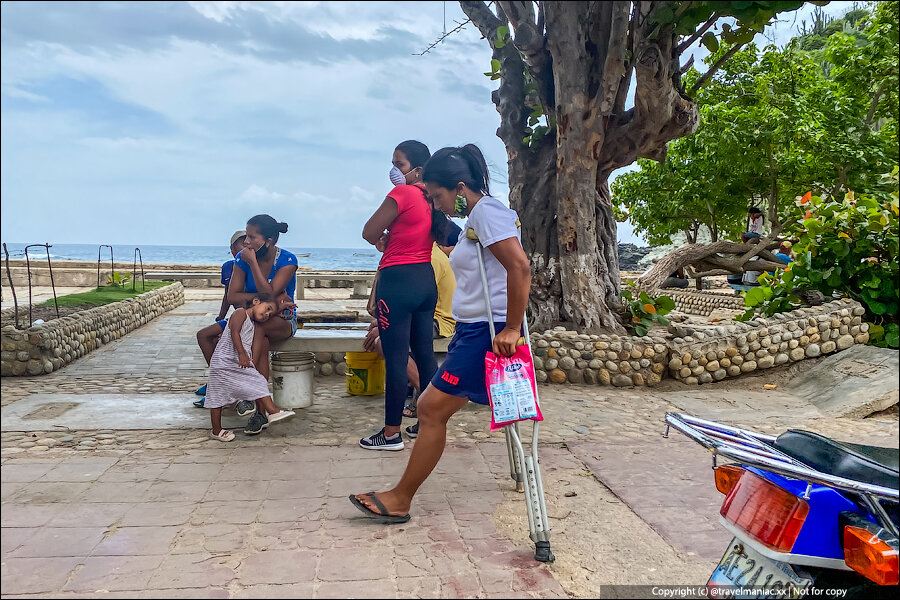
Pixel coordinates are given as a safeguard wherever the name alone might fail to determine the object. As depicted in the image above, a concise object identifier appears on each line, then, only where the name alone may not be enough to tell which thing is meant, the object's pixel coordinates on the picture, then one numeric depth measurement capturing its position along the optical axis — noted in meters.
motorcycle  1.84
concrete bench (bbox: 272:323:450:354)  5.38
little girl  4.86
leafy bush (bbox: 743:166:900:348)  7.94
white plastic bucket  5.60
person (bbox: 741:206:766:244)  17.42
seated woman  5.04
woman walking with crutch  3.06
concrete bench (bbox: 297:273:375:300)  16.55
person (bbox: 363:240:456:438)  5.35
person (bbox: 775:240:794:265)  13.00
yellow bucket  6.35
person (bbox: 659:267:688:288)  20.44
